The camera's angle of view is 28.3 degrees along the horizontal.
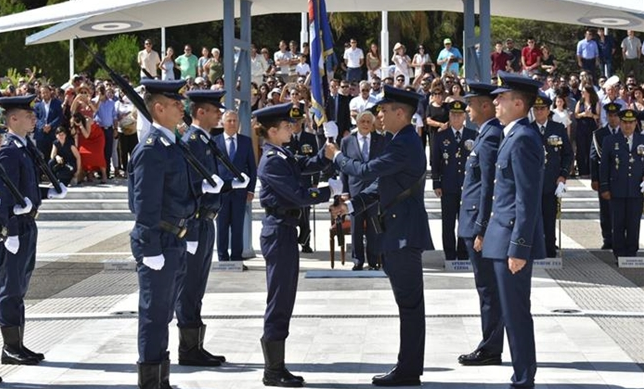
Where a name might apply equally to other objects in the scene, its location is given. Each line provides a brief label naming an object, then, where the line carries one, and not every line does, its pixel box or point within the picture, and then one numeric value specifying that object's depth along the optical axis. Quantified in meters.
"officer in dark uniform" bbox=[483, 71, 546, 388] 8.37
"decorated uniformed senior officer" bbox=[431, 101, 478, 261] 16.14
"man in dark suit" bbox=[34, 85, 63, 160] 24.67
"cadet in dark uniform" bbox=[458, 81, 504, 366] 9.91
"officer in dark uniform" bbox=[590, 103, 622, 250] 17.26
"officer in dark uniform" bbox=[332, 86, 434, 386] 9.30
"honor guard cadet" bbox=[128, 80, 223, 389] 8.39
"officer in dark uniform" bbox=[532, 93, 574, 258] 16.22
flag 12.46
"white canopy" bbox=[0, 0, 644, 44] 15.80
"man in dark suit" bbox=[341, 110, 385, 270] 15.38
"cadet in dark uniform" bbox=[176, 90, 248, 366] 10.06
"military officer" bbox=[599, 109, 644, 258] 16.28
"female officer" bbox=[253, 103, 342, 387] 9.38
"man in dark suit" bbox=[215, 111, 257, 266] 15.66
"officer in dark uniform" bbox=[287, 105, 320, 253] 16.80
